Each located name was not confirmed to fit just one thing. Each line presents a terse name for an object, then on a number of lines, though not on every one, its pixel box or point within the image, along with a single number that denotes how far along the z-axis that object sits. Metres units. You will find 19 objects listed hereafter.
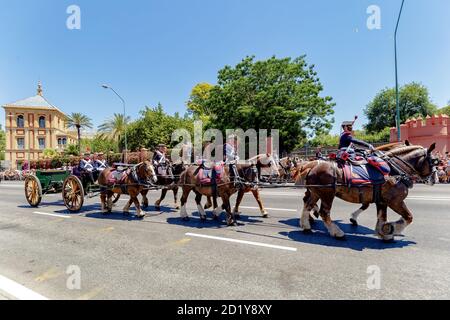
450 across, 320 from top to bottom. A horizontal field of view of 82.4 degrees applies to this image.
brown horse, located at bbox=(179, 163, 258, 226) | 7.44
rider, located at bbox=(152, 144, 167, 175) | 10.46
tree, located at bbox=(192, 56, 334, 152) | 23.78
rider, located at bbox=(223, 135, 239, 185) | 7.61
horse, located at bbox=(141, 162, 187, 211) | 10.12
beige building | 59.88
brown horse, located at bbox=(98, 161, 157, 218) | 8.52
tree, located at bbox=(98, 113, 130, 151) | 46.38
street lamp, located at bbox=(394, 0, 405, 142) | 16.28
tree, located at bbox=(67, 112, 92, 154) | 53.12
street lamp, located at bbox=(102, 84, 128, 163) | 24.23
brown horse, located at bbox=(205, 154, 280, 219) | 7.55
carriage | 9.77
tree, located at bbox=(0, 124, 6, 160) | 84.38
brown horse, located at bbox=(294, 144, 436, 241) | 5.40
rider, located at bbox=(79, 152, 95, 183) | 10.47
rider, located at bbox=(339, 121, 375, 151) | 6.09
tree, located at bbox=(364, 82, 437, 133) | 39.53
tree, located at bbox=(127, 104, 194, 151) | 34.62
